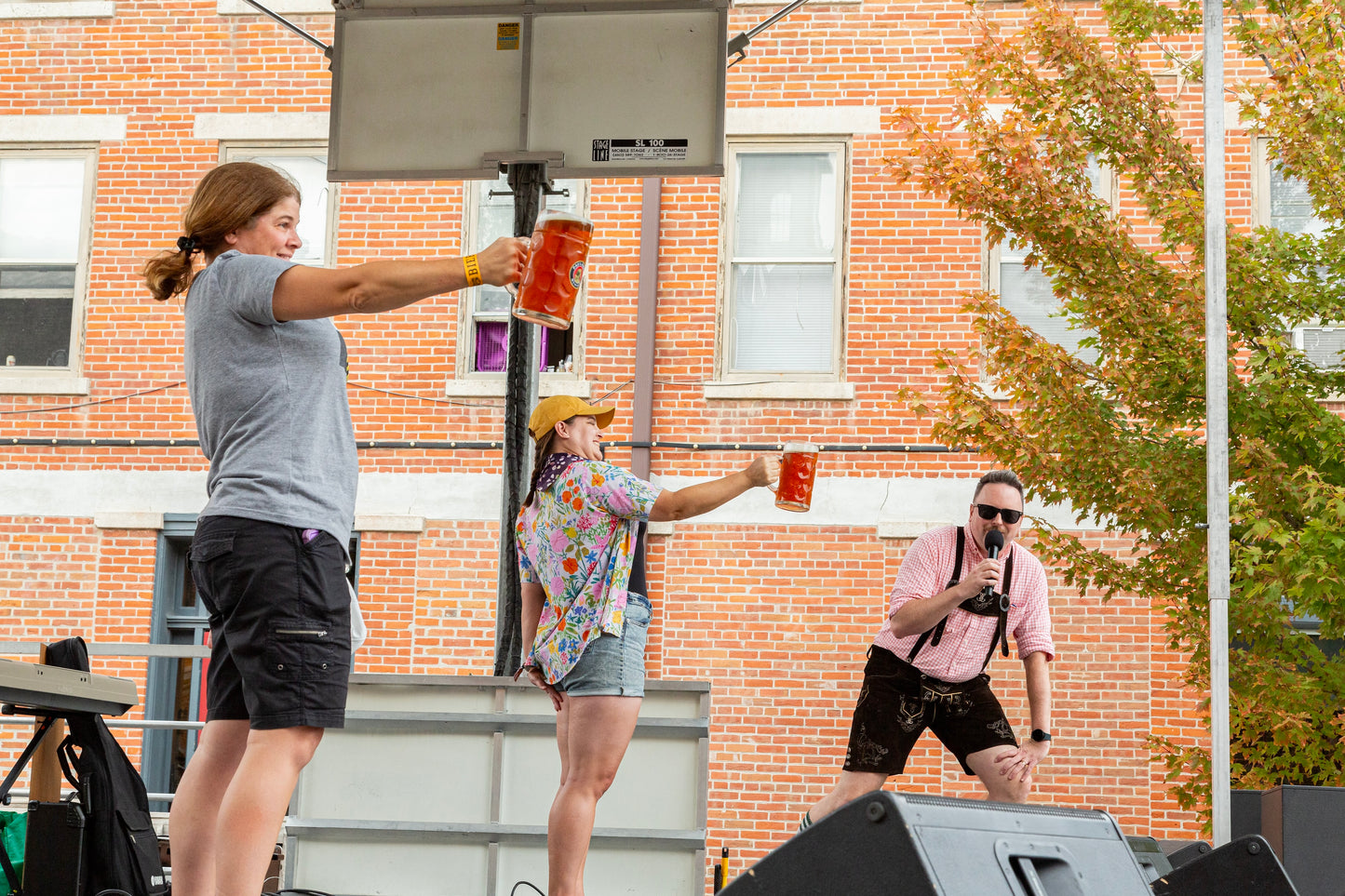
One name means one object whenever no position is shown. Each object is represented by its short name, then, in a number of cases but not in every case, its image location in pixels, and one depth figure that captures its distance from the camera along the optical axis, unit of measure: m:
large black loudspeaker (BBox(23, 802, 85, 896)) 4.45
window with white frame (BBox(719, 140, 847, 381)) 10.47
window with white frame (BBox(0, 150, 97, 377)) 10.98
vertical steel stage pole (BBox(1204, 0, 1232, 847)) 5.45
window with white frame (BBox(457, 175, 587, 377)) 10.59
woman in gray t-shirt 2.73
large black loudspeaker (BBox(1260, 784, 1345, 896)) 5.45
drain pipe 10.26
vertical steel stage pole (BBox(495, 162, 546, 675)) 6.12
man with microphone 4.88
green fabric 5.25
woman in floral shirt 3.83
